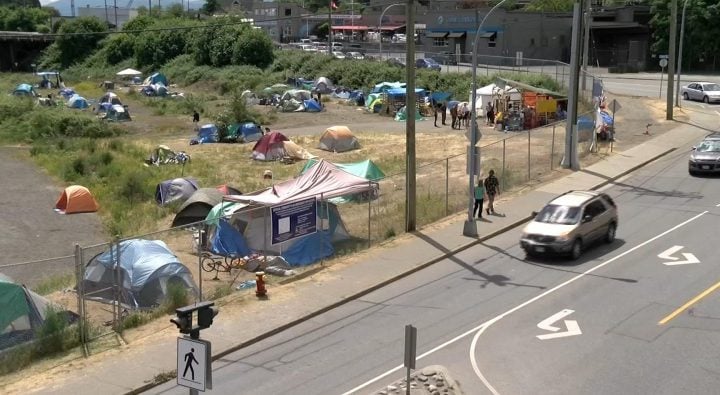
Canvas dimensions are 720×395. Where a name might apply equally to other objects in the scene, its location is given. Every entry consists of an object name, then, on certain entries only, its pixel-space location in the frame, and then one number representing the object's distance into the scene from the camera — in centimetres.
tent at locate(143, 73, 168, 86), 9462
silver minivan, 2159
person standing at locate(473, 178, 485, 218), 2661
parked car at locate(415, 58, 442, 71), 7901
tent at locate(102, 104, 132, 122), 6394
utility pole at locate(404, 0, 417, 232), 2342
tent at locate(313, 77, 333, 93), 7869
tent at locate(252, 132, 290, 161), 4297
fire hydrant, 1903
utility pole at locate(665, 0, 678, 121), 4800
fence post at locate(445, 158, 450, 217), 2806
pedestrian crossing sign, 943
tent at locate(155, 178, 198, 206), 3256
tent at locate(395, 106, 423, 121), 5987
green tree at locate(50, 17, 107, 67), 13075
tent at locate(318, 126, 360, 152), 4559
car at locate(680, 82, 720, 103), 5806
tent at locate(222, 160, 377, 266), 2248
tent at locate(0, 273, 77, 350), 1582
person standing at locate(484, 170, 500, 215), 2738
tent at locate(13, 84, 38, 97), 8269
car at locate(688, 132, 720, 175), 3319
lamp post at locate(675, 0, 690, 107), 5422
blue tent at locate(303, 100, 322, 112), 6569
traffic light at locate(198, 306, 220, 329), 1012
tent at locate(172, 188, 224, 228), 2781
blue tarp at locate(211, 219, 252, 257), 2306
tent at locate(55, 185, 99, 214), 3266
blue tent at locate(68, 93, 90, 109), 7331
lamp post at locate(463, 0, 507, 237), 2373
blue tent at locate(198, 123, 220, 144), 5072
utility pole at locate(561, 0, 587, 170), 3416
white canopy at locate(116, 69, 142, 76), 10200
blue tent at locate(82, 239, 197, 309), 1889
